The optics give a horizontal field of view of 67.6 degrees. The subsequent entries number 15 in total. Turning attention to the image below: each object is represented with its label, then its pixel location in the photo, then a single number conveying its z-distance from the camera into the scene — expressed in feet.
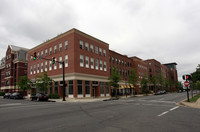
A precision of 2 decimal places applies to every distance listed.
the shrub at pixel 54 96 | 99.98
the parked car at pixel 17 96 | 116.19
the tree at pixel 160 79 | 225.64
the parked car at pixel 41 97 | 85.99
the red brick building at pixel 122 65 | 147.25
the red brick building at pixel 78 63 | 99.02
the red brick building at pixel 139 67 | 190.80
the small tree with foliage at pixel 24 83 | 124.93
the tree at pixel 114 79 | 110.63
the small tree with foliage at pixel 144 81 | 162.61
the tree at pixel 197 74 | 167.30
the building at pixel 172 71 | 391.40
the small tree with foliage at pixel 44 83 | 101.86
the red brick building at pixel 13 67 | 180.04
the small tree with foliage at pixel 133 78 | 139.64
